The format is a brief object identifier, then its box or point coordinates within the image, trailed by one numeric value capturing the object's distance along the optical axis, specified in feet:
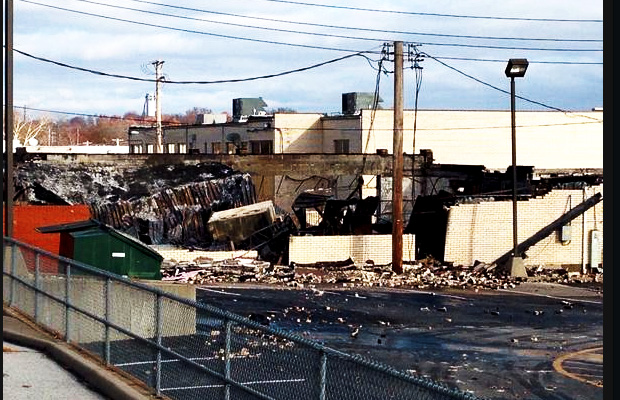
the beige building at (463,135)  239.50
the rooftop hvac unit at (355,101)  271.69
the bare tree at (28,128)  451.77
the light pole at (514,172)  105.50
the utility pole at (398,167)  115.14
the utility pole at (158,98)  246.06
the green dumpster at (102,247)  80.18
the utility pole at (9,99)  79.68
